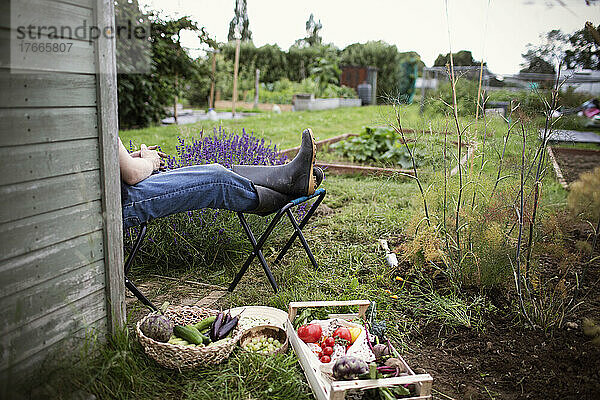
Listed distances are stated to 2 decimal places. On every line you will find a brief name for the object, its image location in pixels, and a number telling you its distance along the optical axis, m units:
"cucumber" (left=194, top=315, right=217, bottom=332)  2.16
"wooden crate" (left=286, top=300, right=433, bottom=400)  1.68
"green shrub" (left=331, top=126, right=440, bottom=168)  6.23
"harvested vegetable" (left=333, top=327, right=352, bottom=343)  2.11
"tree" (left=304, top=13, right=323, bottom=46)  30.33
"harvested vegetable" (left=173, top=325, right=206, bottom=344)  2.03
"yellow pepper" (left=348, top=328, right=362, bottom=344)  2.12
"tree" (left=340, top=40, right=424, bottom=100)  17.06
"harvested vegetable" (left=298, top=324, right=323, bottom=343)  2.11
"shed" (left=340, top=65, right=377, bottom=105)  16.98
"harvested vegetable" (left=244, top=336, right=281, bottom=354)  2.10
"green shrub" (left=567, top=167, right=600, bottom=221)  2.79
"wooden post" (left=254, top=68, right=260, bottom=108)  13.65
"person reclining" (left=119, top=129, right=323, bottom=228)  2.35
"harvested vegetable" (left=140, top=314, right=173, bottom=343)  1.99
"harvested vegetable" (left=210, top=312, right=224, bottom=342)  2.10
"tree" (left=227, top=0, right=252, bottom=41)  27.88
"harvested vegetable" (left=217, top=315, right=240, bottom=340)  2.11
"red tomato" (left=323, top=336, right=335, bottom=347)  2.06
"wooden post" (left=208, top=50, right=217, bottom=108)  9.48
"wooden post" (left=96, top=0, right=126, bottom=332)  1.76
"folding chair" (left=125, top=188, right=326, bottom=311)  2.40
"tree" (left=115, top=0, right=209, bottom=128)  6.89
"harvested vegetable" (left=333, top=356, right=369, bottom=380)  1.78
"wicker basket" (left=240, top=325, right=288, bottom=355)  2.19
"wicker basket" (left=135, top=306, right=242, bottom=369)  1.92
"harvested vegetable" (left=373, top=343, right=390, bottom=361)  1.96
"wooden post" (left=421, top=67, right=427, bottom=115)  9.60
